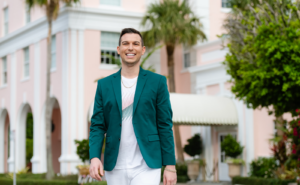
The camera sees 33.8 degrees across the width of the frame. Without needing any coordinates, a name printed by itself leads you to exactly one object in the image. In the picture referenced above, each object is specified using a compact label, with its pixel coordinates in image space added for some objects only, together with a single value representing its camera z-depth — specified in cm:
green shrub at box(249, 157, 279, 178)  1850
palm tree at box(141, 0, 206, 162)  2191
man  340
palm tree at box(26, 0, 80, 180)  1986
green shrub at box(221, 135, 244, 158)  2023
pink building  2122
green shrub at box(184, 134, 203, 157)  2259
